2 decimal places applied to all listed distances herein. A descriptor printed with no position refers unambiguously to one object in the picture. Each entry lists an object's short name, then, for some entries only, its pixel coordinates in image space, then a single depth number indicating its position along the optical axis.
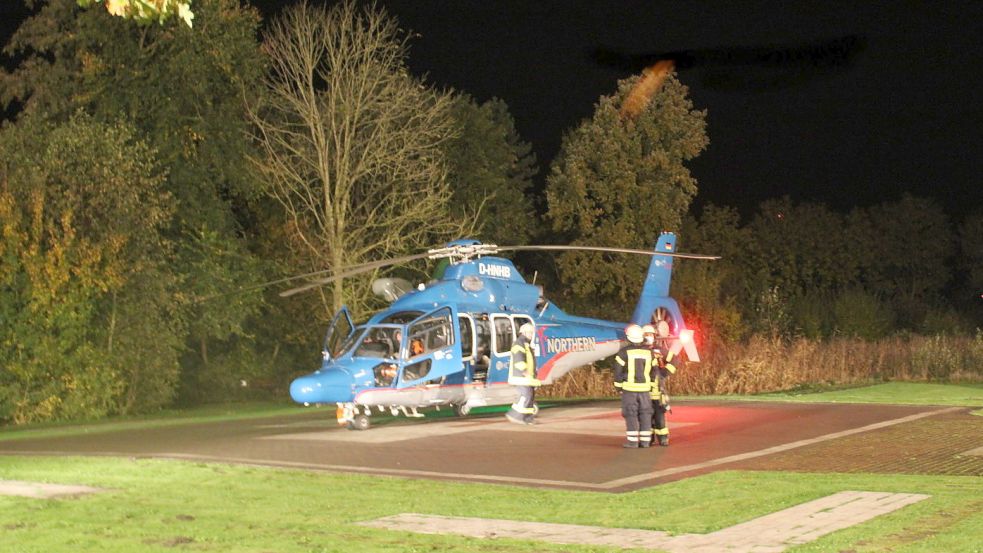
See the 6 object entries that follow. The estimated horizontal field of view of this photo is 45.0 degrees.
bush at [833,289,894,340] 45.47
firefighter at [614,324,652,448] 17.44
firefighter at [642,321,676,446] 17.91
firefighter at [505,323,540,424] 21.34
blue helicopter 20.94
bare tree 35.03
